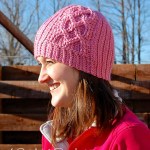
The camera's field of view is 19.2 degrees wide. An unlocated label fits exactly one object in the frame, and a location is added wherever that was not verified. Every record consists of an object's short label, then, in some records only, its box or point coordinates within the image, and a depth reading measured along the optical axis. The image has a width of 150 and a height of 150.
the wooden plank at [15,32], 3.41
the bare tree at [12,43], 11.91
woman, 1.32
